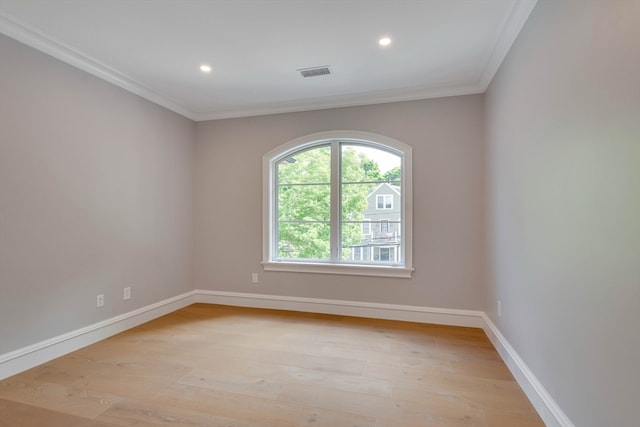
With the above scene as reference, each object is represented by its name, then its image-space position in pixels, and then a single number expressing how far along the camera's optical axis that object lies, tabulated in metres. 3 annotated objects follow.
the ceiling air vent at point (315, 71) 2.80
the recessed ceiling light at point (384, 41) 2.34
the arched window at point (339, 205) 3.47
